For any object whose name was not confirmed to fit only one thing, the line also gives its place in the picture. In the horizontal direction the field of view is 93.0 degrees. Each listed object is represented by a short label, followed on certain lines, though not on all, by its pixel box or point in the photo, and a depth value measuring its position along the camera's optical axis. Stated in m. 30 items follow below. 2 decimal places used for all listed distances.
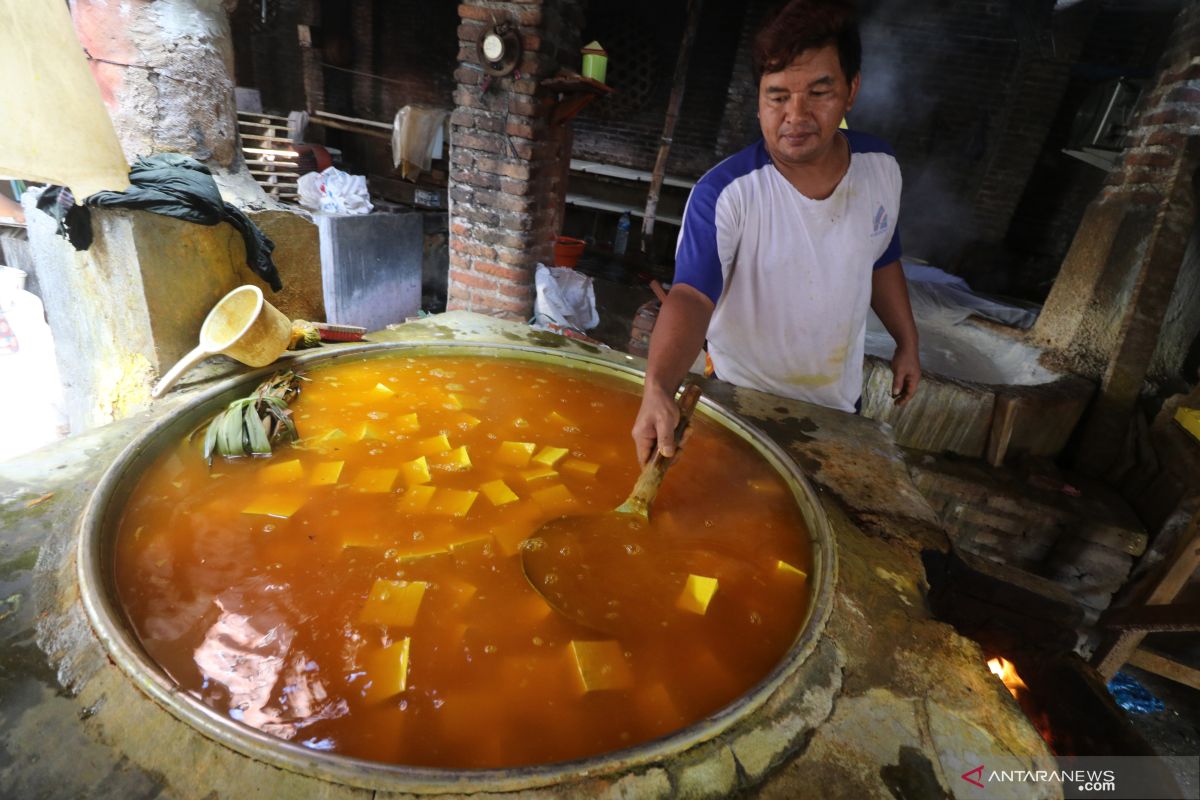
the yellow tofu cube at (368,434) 1.72
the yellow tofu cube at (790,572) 1.41
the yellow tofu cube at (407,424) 1.79
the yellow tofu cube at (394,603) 1.14
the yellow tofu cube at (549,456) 1.74
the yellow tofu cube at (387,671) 1.01
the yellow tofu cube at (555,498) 1.55
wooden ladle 1.25
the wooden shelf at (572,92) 4.31
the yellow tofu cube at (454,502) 1.46
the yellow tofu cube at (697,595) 1.29
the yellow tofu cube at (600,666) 1.08
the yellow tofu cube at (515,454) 1.72
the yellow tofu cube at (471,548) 1.33
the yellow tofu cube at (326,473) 1.51
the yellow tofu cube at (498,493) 1.53
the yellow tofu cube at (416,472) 1.57
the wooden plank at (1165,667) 3.16
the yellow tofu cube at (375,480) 1.50
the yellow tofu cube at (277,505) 1.37
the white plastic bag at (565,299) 4.95
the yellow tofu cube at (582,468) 1.73
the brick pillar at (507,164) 4.31
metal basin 0.81
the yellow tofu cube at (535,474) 1.65
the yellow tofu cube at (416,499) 1.45
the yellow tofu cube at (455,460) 1.65
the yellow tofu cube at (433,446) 1.70
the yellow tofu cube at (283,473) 1.49
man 1.86
